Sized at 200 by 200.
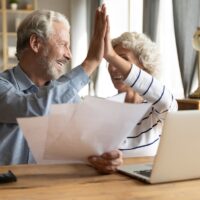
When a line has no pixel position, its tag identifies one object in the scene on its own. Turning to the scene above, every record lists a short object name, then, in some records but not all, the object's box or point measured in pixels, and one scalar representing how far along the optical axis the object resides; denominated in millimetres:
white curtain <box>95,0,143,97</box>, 5378
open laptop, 1584
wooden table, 1512
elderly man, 1912
